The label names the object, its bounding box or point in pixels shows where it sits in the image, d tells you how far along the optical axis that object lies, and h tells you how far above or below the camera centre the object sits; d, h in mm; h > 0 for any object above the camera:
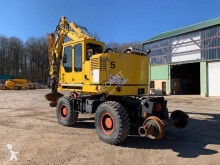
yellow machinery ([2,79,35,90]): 38250 +420
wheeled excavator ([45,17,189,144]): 5414 -137
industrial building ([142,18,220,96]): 23895 +3947
